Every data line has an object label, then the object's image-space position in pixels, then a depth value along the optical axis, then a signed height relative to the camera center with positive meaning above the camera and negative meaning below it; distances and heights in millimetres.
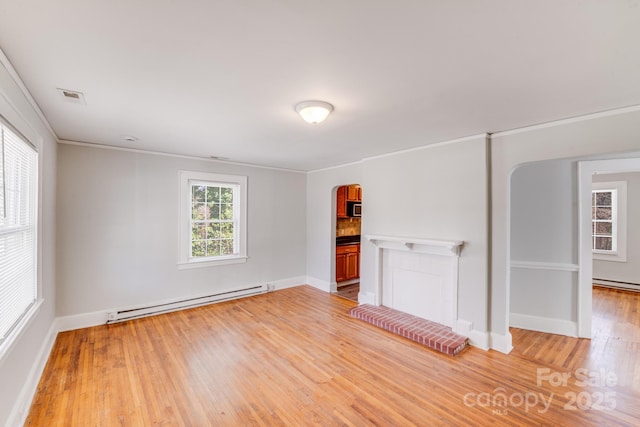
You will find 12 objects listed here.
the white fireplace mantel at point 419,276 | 3516 -885
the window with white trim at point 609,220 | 5511 -139
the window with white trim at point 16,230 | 1826 -130
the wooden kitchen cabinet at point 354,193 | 6258 +458
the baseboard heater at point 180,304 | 3947 -1454
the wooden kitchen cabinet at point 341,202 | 6027 +244
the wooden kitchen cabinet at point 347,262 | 5816 -1060
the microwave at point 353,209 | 6270 +99
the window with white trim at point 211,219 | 4570 -101
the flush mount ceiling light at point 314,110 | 2346 +885
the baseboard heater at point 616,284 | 5367 -1411
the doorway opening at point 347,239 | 5809 -569
